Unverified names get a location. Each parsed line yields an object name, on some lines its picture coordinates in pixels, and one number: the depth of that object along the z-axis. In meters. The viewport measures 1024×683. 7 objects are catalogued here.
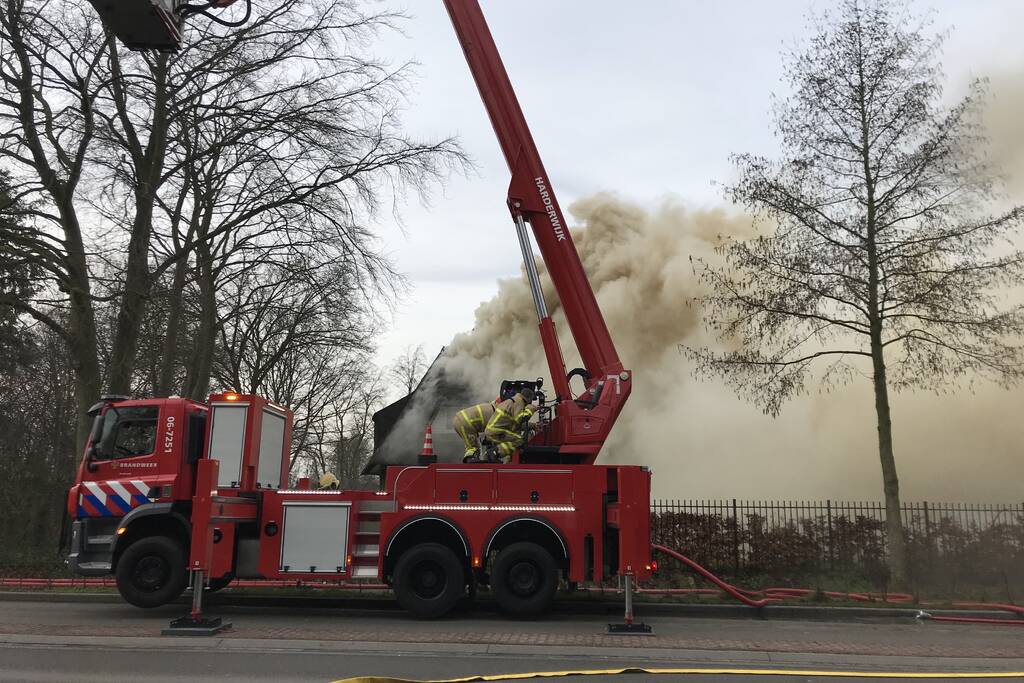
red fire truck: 10.67
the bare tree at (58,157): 15.27
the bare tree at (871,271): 13.55
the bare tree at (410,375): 52.25
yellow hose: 7.21
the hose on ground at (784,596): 11.47
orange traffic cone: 11.16
